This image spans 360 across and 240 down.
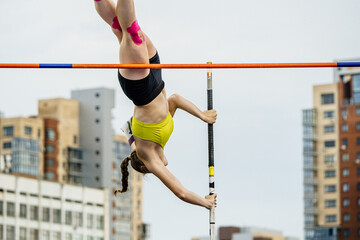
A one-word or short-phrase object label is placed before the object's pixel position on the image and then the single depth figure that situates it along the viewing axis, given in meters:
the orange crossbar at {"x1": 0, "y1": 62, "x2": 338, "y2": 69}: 13.57
